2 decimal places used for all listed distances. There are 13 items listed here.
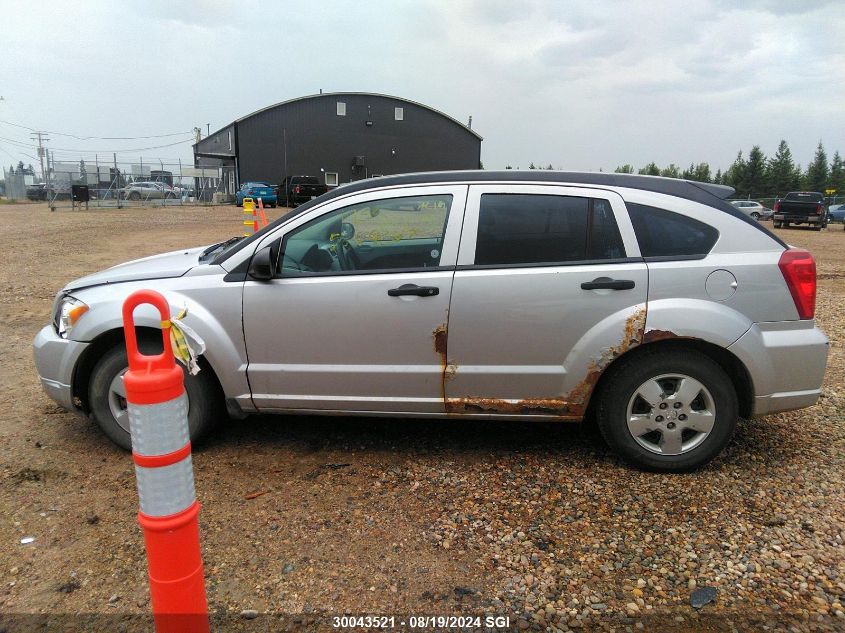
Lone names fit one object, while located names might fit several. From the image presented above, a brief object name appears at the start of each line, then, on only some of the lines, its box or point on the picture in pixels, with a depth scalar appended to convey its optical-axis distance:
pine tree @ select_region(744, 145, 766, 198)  72.12
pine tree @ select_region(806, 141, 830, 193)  73.25
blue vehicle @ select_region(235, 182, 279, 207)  33.53
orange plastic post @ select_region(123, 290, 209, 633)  1.78
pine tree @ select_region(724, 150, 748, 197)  73.81
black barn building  43.72
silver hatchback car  3.33
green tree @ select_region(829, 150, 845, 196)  71.56
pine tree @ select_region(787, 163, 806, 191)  71.69
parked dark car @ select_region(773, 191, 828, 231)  27.55
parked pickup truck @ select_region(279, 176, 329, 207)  31.42
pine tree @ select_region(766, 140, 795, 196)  72.12
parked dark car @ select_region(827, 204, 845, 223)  33.12
